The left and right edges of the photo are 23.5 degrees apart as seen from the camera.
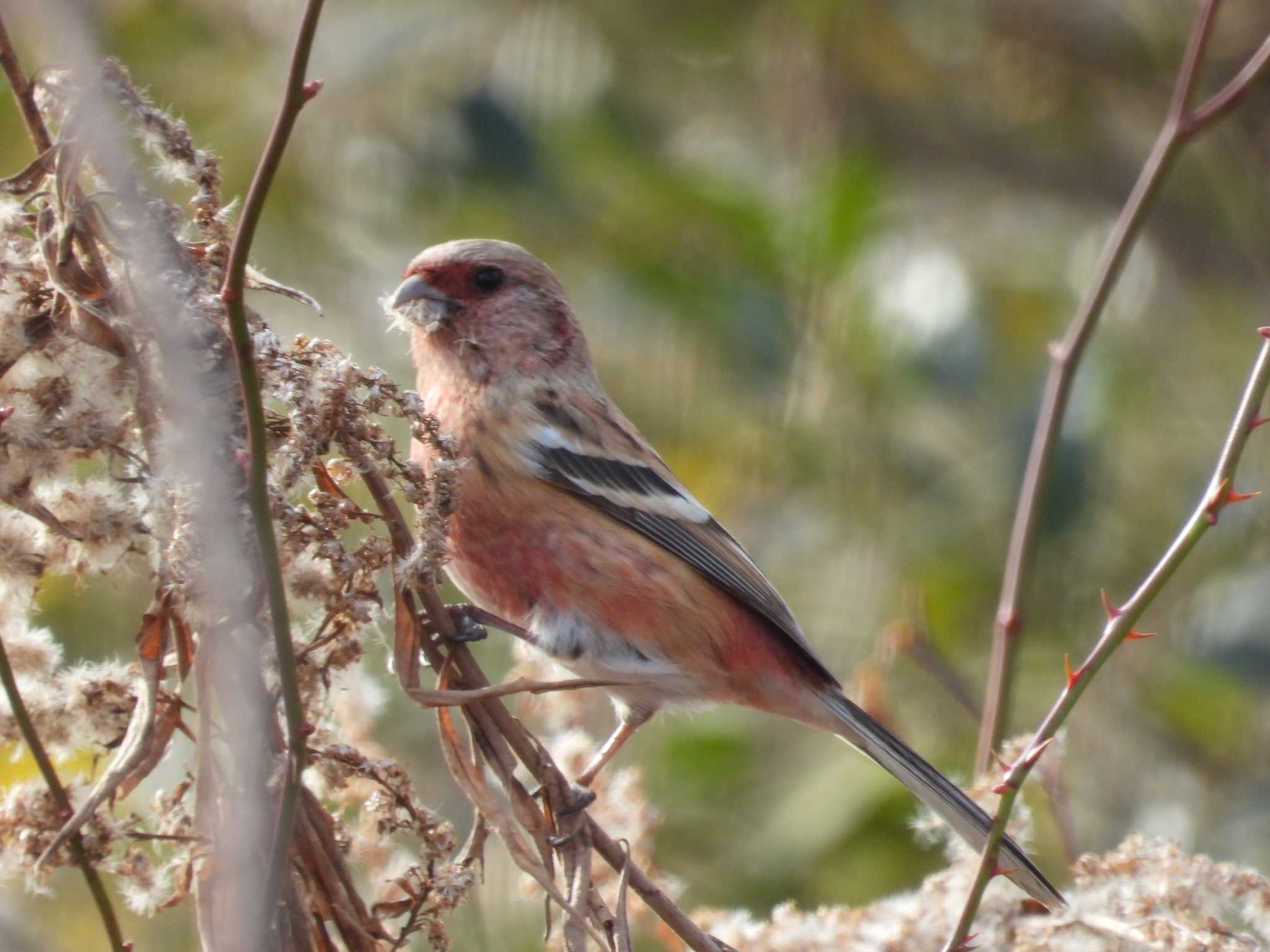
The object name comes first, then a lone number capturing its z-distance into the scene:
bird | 8.49
